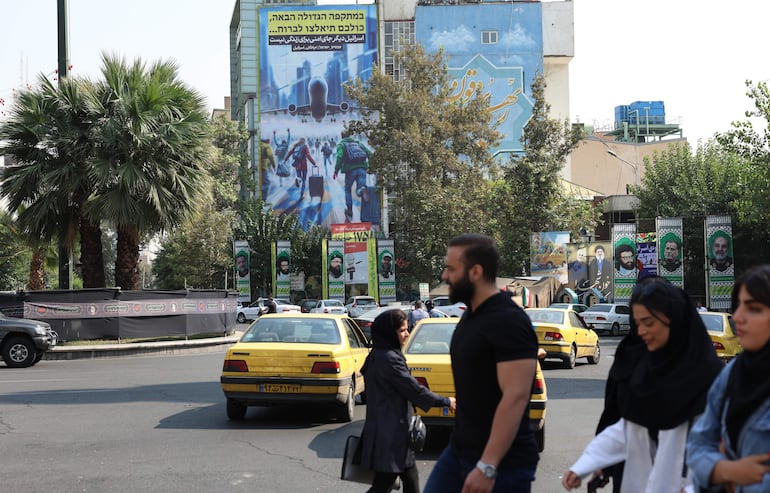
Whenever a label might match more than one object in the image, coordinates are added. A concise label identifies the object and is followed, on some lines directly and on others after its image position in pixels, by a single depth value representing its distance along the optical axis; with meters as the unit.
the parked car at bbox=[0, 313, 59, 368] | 22.30
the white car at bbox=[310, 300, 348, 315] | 49.76
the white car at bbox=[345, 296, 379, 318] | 43.77
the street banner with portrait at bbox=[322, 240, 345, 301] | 58.78
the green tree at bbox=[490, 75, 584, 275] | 50.25
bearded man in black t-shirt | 4.09
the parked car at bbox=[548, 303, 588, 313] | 45.58
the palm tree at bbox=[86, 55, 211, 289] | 26.36
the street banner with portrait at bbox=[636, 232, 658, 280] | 44.66
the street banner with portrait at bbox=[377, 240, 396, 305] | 56.75
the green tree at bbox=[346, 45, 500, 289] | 54.59
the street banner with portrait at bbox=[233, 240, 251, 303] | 66.00
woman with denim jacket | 3.15
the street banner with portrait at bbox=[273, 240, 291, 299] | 63.62
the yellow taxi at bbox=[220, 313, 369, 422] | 12.16
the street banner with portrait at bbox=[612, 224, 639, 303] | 44.38
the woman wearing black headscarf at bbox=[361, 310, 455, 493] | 6.19
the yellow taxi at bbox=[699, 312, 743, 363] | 18.47
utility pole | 24.62
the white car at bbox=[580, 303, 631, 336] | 42.53
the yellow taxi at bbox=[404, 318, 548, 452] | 10.30
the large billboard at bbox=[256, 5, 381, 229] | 87.00
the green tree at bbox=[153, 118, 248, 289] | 73.38
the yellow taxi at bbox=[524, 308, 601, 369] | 21.55
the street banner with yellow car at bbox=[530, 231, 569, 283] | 46.53
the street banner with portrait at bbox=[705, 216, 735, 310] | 40.25
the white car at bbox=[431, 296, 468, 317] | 37.56
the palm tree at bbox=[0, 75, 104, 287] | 26.70
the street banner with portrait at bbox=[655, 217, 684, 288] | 42.53
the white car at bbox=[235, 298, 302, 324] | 58.36
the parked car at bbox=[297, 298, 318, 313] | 51.58
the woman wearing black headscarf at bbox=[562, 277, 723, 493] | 4.08
